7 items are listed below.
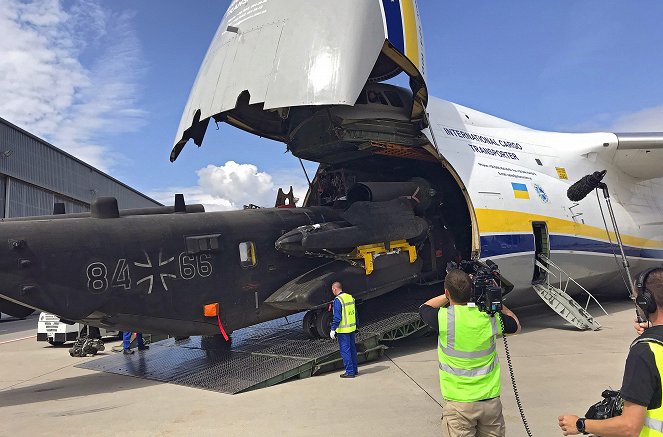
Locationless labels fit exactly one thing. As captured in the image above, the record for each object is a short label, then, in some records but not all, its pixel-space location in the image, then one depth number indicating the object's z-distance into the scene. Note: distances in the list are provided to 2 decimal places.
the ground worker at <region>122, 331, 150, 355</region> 10.45
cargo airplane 7.60
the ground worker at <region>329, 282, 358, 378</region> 7.91
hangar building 26.86
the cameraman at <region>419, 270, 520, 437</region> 3.48
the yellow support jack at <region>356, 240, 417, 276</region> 9.64
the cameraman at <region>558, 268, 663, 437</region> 2.27
